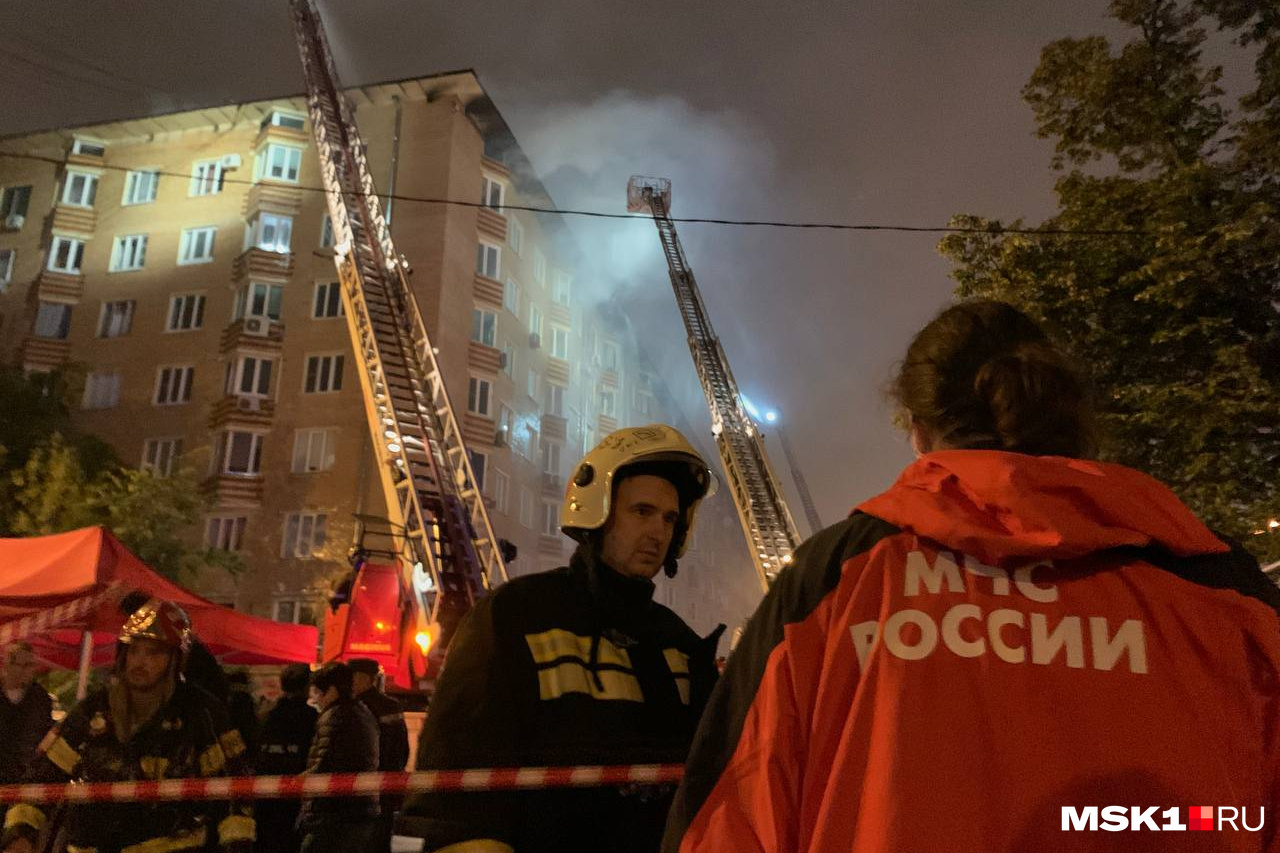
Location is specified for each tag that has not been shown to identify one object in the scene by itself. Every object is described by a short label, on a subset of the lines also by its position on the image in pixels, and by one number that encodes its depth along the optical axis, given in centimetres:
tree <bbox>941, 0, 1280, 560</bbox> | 1023
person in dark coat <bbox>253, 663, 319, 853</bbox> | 548
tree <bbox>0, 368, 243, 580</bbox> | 1988
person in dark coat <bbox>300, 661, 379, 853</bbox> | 510
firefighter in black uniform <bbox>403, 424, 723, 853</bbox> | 222
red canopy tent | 739
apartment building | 2486
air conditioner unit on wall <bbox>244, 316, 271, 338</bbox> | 2598
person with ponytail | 117
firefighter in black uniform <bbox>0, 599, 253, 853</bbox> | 330
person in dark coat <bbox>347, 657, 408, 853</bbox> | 571
